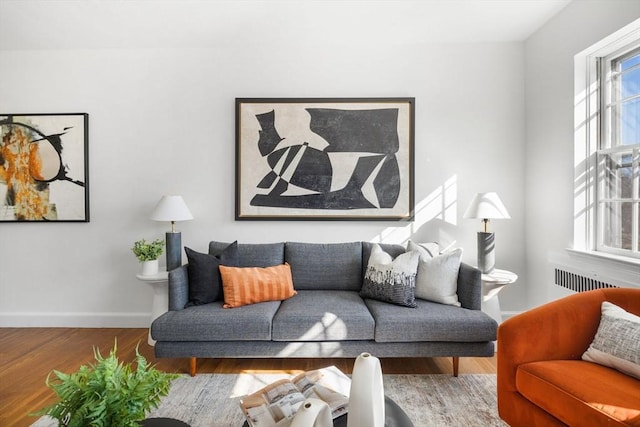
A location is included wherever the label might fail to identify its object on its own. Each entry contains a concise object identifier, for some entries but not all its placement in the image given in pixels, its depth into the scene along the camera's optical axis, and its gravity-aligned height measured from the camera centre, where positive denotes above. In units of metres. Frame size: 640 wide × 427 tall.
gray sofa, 2.43 -0.78
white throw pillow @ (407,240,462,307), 2.71 -0.48
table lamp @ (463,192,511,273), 3.01 +0.00
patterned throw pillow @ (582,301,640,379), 1.62 -0.59
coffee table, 1.35 -0.78
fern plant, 1.09 -0.56
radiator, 2.55 -0.49
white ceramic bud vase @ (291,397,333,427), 1.01 -0.56
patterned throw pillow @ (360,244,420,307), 2.65 -0.48
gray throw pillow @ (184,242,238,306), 2.71 -0.48
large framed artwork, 3.46 +0.53
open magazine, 1.37 -0.75
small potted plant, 3.12 -0.35
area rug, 2.02 -1.13
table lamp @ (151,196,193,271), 3.10 -0.02
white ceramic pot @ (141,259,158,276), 3.12 -0.46
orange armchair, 1.49 -0.71
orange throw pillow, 2.68 -0.53
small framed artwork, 3.54 +0.52
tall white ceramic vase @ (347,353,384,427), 1.15 -0.58
